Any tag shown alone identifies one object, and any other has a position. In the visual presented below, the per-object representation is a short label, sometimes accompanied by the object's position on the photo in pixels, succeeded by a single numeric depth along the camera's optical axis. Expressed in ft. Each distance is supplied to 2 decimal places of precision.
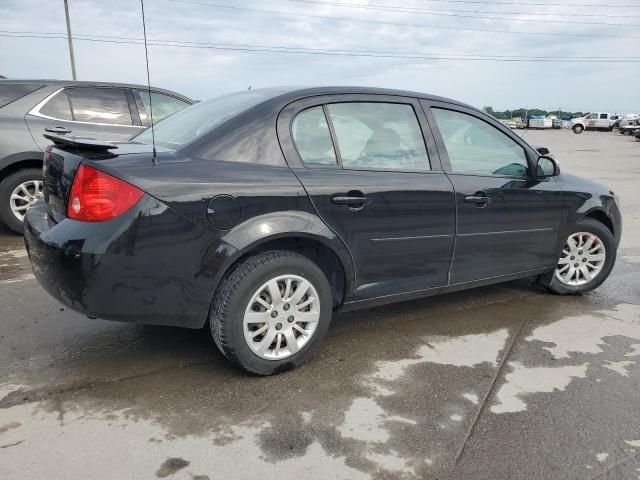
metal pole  91.51
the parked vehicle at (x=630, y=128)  140.38
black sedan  8.89
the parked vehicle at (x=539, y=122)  193.57
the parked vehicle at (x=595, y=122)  172.24
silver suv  19.86
